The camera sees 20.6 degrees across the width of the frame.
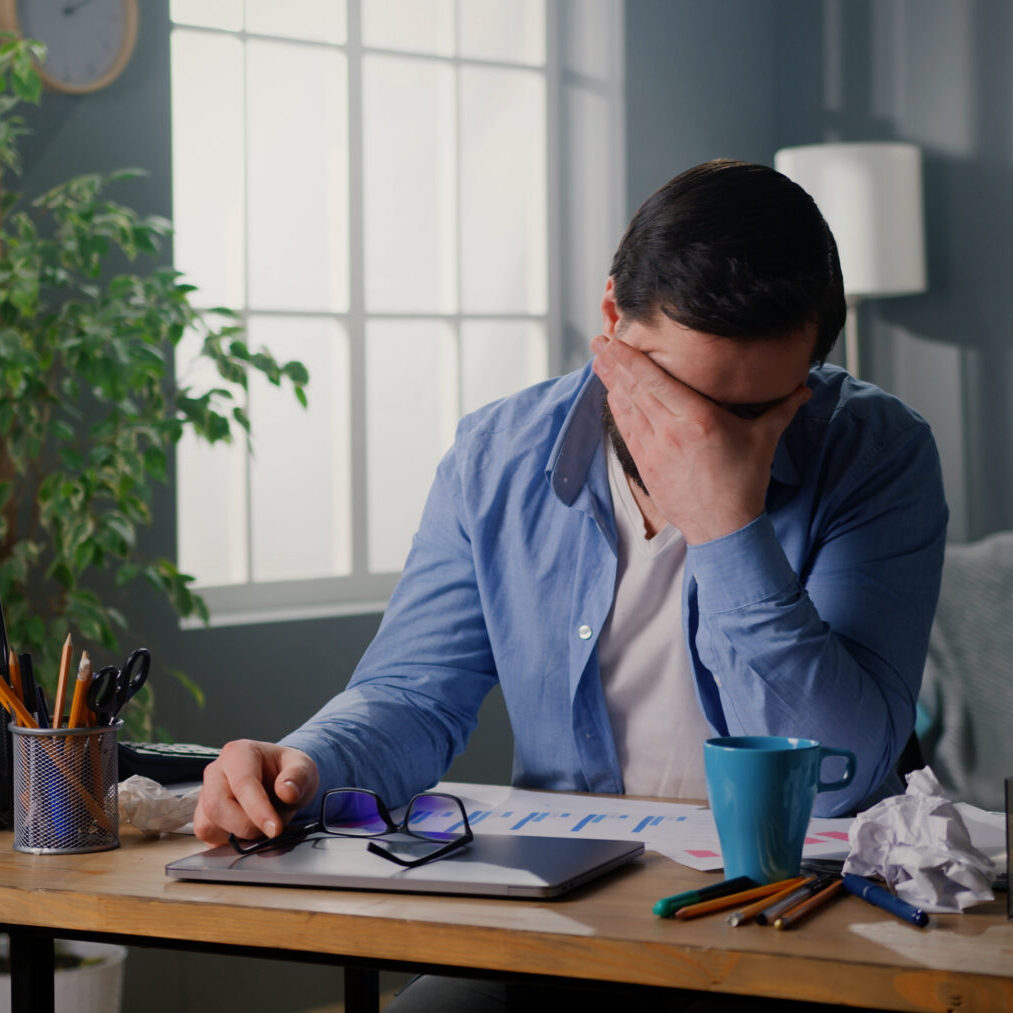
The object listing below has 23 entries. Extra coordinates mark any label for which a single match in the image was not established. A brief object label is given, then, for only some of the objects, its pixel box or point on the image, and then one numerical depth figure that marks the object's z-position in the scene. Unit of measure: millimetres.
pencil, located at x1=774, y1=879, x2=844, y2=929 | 2098
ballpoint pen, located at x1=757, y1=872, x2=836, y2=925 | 2107
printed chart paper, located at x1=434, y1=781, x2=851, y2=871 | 2328
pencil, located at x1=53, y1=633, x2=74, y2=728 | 2389
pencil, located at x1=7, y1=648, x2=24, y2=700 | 2422
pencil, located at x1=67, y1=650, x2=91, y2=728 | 2378
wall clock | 4676
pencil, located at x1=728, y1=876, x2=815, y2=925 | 2105
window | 5532
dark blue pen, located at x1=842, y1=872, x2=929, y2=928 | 2109
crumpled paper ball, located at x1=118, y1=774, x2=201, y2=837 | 2420
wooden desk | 2024
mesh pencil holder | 2363
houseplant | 3924
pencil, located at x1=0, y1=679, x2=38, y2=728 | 2395
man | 2512
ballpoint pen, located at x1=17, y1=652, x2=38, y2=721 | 2417
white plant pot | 3921
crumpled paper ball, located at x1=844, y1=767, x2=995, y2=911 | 2153
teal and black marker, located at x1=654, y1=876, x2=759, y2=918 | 2122
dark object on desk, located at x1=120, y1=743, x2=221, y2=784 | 2611
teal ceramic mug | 2172
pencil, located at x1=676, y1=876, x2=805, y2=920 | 2122
